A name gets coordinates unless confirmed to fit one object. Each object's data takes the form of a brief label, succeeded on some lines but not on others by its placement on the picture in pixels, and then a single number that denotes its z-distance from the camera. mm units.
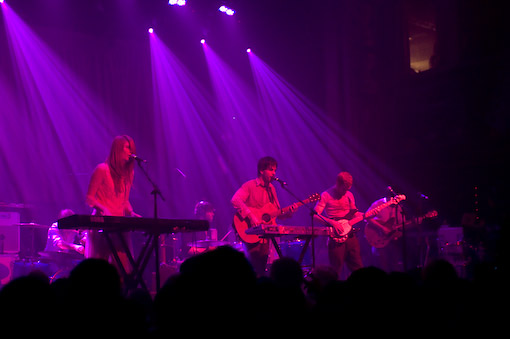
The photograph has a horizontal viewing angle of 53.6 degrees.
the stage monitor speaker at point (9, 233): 11266
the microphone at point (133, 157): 6051
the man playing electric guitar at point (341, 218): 8375
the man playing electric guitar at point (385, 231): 9891
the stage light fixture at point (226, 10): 13400
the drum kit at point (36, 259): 10164
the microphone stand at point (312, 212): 7523
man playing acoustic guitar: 7605
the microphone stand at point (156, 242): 5475
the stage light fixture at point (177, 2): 12734
